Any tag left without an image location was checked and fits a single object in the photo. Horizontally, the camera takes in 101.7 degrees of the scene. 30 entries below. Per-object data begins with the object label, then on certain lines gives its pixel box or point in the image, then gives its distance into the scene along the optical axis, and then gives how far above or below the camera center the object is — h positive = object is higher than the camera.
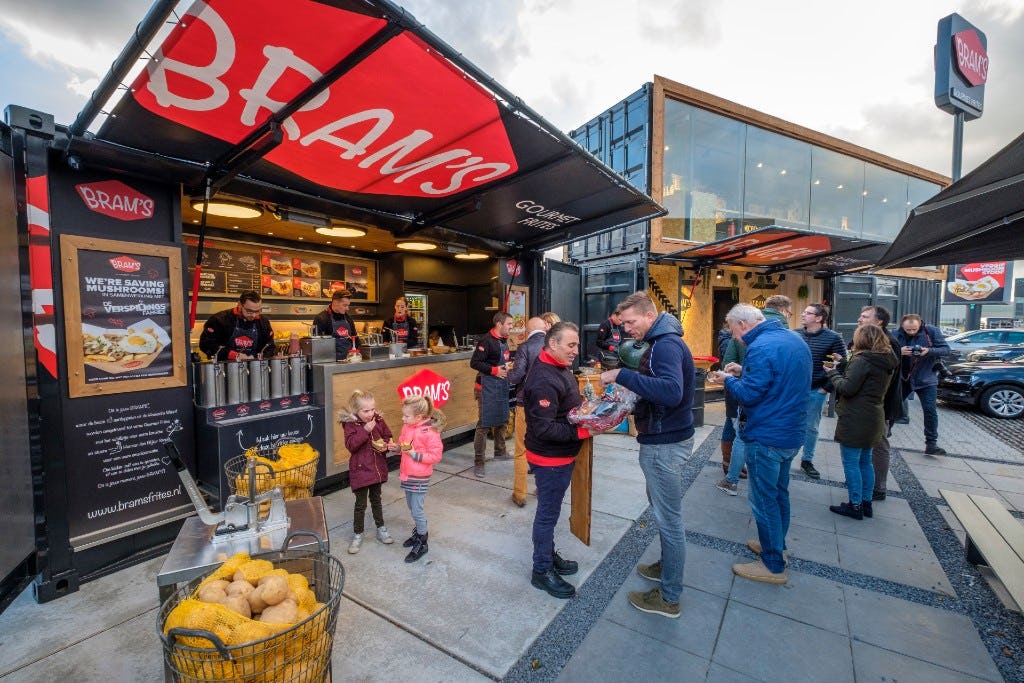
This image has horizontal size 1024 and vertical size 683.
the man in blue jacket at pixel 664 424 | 2.57 -0.66
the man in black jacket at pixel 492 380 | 5.25 -0.79
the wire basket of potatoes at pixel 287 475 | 2.57 -1.02
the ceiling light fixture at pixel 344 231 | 5.79 +1.25
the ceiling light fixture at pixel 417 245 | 7.07 +1.30
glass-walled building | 9.80 +3.56
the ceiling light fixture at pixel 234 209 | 4.56 +1.23
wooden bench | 2.60 -1.54
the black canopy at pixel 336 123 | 1.99 +1.35
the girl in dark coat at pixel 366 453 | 3.42 -1.14
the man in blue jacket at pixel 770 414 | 2.91 -0.67
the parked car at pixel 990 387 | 8.38 -1.35
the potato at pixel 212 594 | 1.49 -1.00
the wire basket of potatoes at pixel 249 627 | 1.29 -1.04
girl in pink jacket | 3.42 -1.16
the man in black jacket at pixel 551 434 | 2.75 -0.75
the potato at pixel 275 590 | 1.52 -1.01
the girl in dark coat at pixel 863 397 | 3.72 -0.70
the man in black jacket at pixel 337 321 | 5.73 -0.04
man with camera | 5.91 -0.58
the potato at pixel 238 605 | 1.47 -1.02
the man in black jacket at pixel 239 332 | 4.99 -0.18
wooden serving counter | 4.69 -0.86
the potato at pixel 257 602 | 1.52 -1.04
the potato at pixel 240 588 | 1.53 -1.00
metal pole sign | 12.12 +7.67
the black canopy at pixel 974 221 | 2.53 +0.88
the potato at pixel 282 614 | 1.45 -1.04
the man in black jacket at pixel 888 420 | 4.30 -1.07
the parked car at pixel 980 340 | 13.23 -0.61
